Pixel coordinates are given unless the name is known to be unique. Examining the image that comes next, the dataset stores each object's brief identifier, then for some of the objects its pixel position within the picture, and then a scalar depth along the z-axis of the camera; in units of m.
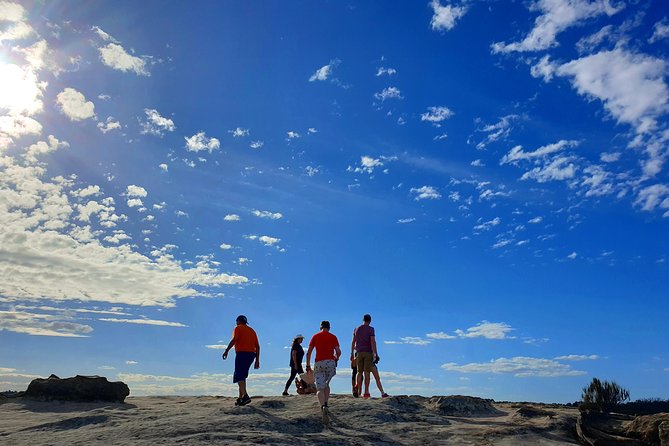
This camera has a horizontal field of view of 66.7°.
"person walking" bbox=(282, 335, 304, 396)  16.04
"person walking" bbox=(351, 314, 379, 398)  14.02
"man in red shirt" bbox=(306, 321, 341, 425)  11.87
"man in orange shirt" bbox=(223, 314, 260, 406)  13.12
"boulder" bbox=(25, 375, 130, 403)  15.91
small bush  21.44
